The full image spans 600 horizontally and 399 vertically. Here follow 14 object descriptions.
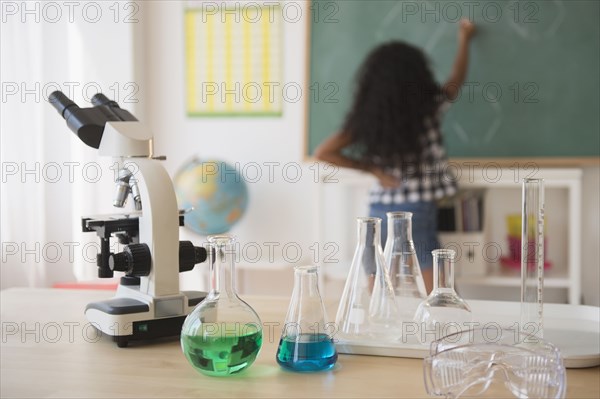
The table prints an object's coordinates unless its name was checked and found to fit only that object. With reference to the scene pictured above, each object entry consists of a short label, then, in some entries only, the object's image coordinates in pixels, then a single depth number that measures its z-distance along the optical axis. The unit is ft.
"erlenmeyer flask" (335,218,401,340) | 4.81
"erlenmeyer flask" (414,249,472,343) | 4.62
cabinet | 10.51
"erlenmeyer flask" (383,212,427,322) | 4.93
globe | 11.37
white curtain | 9.61
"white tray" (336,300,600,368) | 4.70
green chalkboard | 11.09
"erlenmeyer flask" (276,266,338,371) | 4.57
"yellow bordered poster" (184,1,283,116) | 12.42
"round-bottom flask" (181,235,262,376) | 4.49
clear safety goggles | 4.16
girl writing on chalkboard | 9.73
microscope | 5.02
